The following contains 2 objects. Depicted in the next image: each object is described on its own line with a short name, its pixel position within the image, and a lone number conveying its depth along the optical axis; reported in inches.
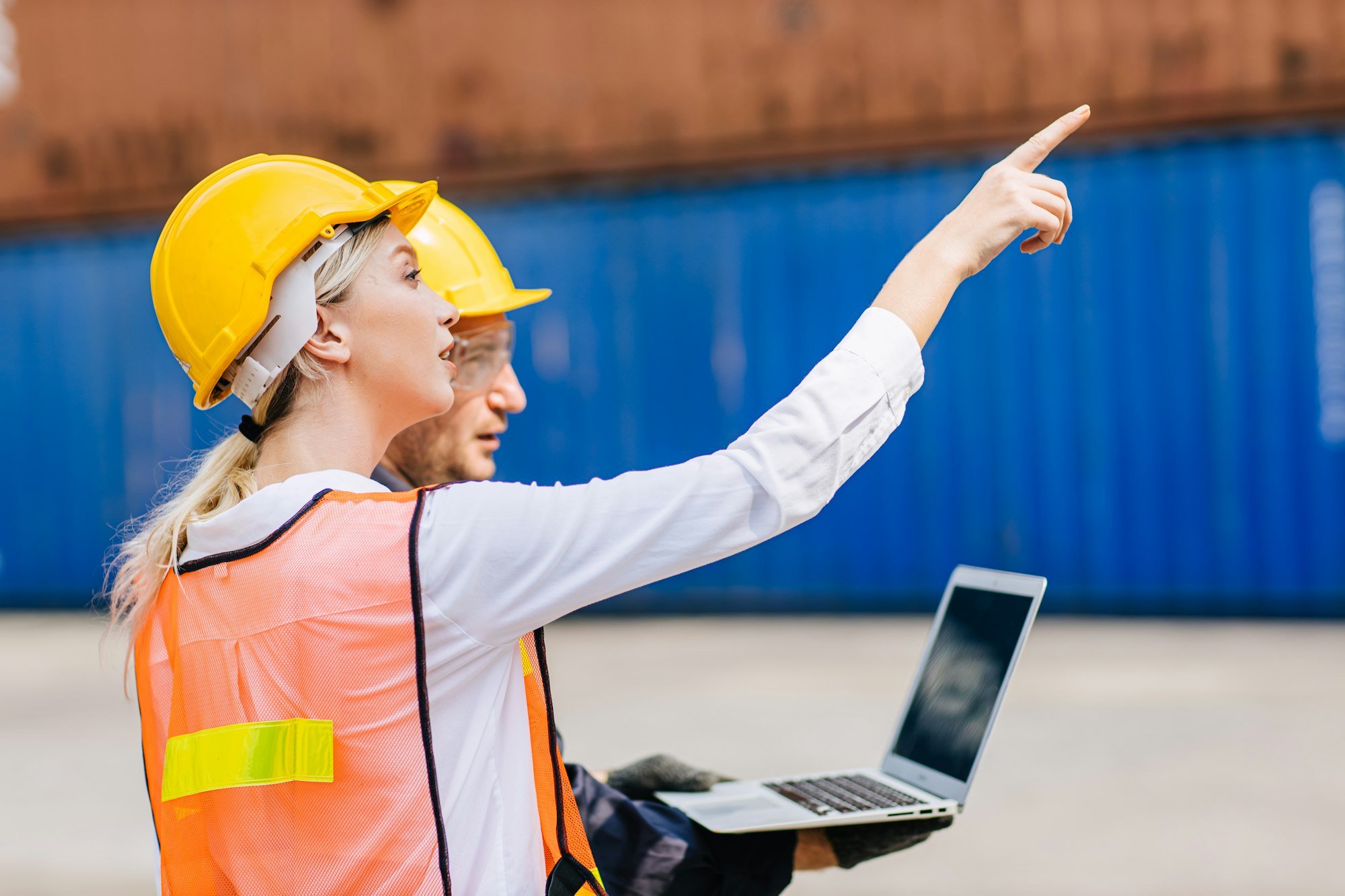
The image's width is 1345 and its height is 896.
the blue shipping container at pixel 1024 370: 287.4
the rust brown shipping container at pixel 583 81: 294.2
